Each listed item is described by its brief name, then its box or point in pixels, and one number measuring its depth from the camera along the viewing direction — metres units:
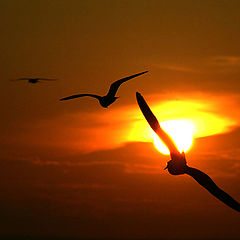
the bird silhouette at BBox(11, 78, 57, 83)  50.34
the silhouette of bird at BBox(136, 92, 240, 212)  42.72
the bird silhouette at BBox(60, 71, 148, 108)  45.19
